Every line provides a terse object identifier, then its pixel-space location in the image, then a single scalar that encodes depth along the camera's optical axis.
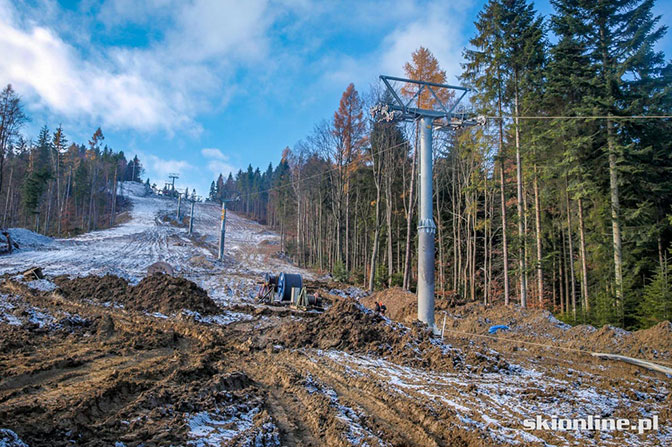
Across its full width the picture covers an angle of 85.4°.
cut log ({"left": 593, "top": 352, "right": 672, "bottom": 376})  7.77
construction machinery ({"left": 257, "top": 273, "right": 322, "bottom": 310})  17.30
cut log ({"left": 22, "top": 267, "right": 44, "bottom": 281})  18.52
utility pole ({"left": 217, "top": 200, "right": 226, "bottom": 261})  35.53
